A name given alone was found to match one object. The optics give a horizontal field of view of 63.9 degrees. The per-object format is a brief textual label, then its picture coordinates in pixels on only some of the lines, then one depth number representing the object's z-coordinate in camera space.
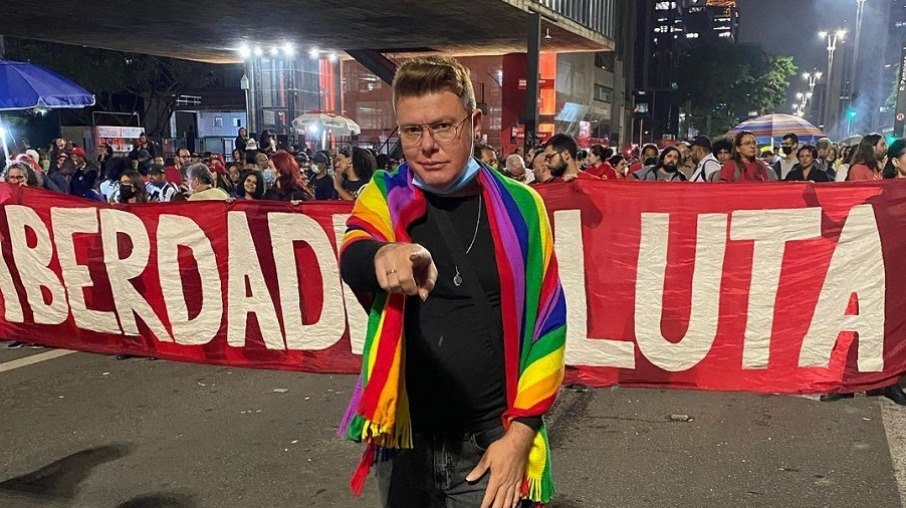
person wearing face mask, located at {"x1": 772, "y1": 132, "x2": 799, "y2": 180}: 11.11
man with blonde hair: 1.83
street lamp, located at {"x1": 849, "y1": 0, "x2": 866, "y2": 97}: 40.12
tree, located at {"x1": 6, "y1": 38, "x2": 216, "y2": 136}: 33.16
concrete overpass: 20.59
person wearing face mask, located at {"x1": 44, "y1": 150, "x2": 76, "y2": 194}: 10.73
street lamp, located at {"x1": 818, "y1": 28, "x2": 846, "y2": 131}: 53.75
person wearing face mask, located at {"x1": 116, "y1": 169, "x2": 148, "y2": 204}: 7.97
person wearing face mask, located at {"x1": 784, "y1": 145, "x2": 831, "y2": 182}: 8.97
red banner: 5.42
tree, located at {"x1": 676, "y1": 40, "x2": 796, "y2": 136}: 76.06
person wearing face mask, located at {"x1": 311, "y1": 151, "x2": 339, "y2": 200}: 9.49
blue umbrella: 10.76
